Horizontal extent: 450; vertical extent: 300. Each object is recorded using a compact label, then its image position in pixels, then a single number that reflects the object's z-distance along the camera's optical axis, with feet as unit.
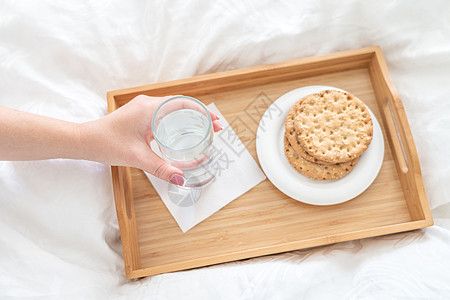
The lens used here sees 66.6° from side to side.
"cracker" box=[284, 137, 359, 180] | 2.45
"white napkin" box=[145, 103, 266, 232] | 2.56
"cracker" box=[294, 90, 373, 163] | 2.38
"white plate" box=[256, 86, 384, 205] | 2.47
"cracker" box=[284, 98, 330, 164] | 2.44
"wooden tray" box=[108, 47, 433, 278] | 2.41
